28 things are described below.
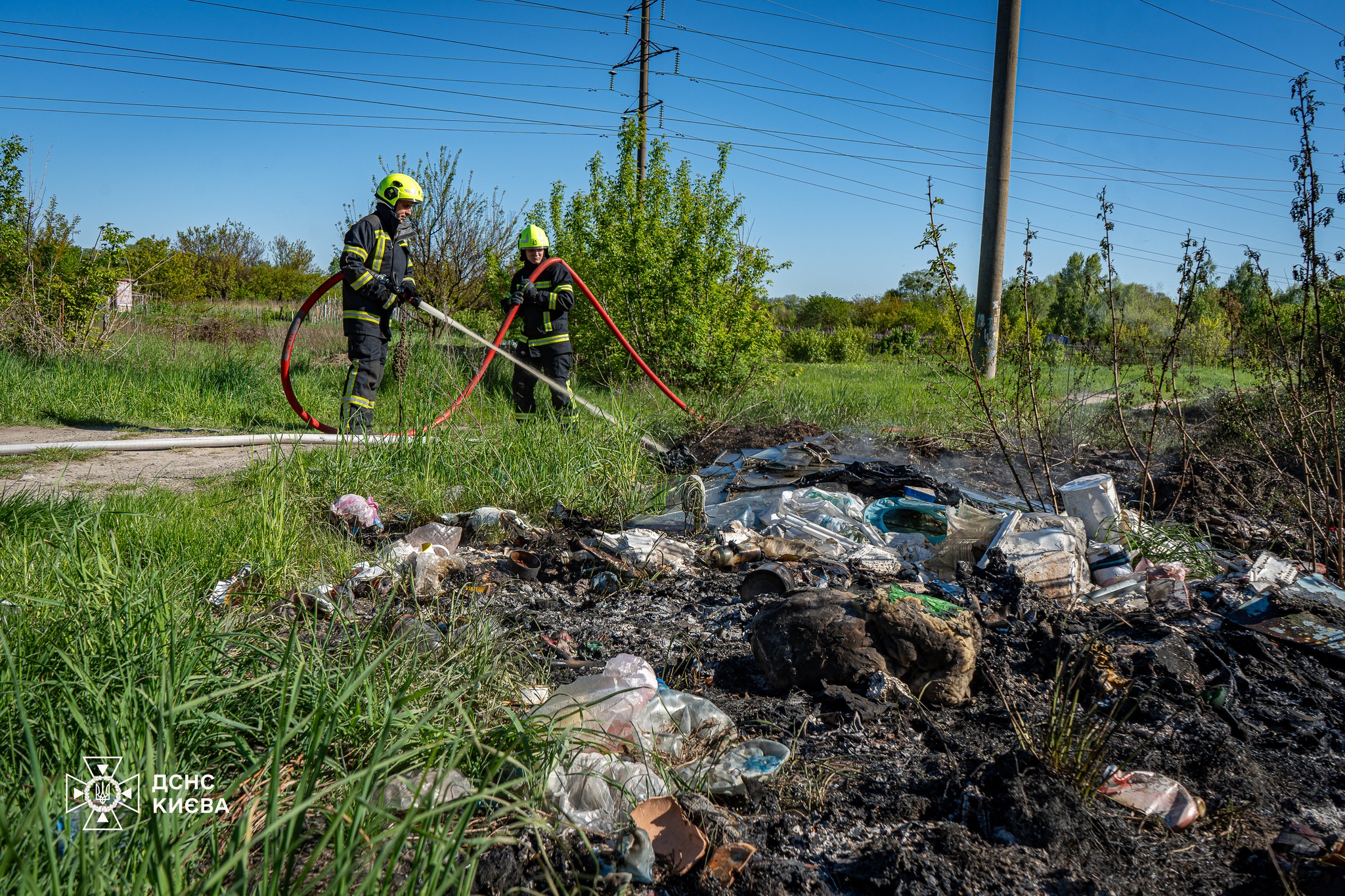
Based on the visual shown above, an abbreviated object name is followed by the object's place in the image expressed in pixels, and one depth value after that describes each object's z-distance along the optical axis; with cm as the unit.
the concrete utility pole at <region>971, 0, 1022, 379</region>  984
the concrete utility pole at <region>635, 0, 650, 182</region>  1894
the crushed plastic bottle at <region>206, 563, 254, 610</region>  296
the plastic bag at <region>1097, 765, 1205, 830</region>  202
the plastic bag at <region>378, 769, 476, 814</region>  161
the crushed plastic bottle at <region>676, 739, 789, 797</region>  206
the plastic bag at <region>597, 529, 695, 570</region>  416
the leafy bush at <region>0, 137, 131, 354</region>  943
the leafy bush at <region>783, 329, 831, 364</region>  2333
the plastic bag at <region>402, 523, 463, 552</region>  430
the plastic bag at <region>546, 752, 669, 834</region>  185
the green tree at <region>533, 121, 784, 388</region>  1015
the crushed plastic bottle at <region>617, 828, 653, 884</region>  168
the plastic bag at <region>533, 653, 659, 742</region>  216
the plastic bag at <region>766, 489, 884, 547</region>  463
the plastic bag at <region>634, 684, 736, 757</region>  225
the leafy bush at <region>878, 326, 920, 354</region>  2185
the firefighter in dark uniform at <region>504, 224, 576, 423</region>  775
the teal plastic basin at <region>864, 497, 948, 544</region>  465
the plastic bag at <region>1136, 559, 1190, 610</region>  366
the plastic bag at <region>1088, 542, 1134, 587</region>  399
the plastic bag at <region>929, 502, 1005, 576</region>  425
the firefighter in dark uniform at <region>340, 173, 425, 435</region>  668
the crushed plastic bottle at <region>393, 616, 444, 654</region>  248
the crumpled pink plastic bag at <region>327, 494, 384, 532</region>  436
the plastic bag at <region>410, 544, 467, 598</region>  363
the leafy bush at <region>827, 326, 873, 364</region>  2327
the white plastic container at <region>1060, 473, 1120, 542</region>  458
